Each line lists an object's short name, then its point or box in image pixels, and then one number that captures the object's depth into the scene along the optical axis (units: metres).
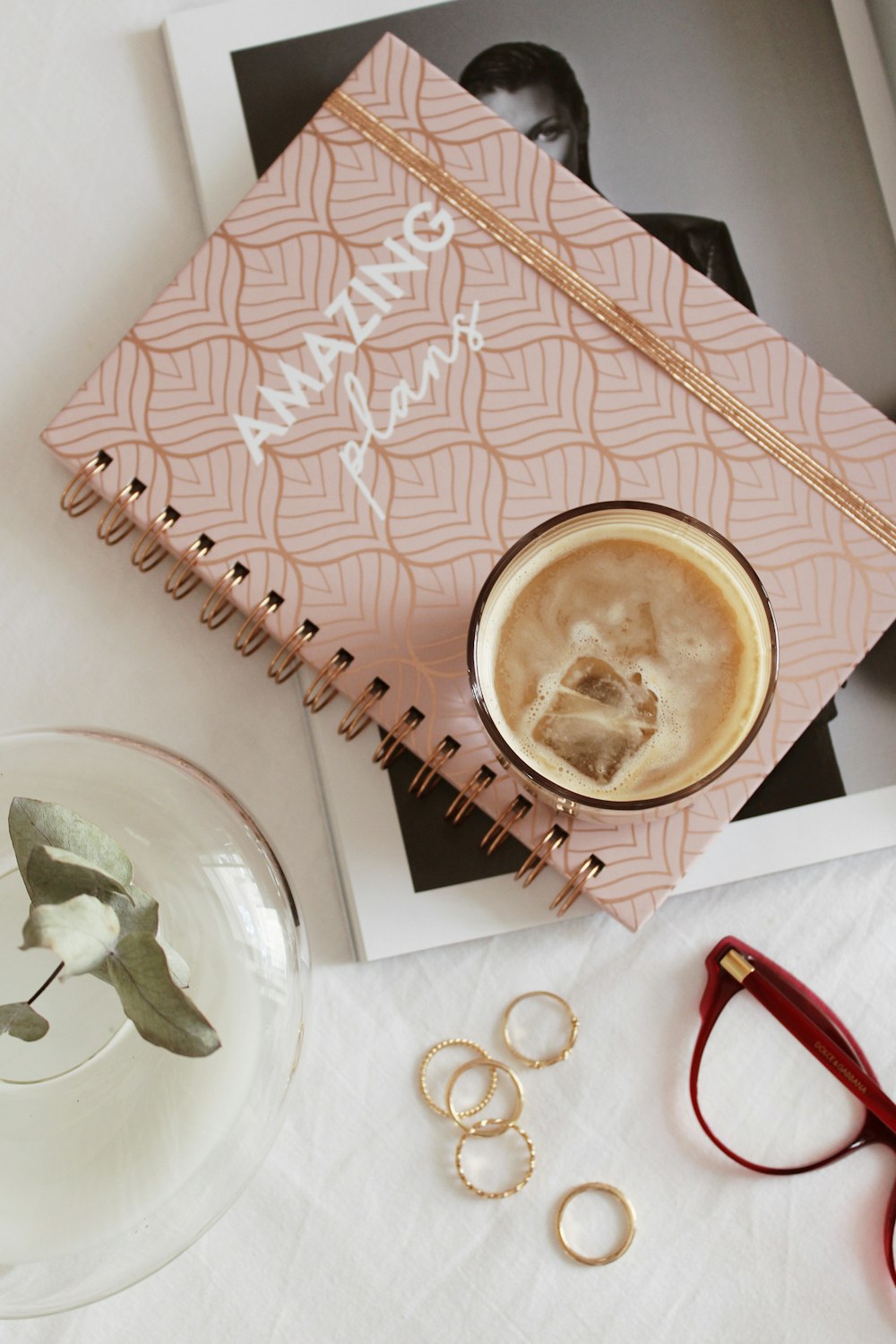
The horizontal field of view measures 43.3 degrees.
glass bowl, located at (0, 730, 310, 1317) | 0.37
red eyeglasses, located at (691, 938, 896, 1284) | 0.54
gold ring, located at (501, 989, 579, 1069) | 0.55
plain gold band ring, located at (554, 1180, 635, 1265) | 0.54
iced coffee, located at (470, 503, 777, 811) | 0.47
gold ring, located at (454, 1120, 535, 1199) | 0.54
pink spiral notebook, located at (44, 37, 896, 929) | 0.52
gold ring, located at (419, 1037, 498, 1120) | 0.55
